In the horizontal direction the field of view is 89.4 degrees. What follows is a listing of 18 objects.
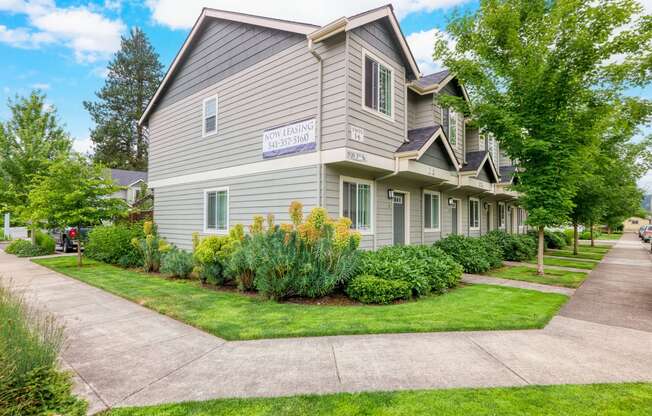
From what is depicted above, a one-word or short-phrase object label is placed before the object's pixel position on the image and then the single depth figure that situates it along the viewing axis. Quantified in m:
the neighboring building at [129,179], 29.84
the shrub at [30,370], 2.60
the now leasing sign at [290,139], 8.57
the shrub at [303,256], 6.56
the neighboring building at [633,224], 67.81
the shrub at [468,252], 10.39
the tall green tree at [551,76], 9.23
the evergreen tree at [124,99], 33.34
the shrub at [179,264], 9.21
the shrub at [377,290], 6.44
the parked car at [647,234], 30.12
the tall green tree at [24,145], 15.72
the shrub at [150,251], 10.60
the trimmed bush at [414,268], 6.93
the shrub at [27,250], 15.12
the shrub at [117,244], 11.80
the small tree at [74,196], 10.87
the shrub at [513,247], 14.27
